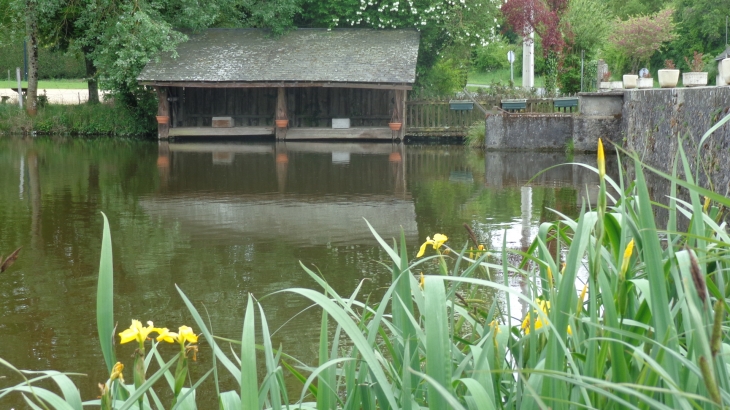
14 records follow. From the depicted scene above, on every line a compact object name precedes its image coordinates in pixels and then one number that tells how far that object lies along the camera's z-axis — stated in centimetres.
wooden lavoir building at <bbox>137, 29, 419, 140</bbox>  2473
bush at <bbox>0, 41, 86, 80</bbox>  4709
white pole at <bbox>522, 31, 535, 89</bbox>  2948
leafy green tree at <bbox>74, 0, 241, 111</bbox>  2492
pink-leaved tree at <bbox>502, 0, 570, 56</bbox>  2655
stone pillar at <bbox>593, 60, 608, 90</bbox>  2256
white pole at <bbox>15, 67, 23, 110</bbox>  3086
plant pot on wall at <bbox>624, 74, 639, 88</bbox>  1848
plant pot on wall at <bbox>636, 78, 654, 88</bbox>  1716
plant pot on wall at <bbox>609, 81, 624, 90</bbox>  2144
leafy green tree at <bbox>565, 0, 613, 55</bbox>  2720
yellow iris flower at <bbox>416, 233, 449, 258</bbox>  273
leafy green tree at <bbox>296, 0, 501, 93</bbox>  2711
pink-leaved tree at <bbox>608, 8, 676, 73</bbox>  3947
